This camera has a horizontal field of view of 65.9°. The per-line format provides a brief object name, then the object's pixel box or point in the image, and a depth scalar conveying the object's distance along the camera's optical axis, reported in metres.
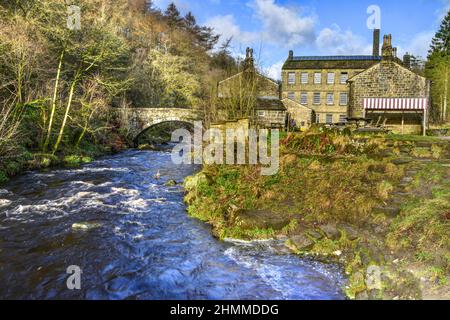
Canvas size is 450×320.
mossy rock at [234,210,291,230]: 9.64
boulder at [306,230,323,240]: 8.75
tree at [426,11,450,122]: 43.19
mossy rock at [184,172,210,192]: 13.15
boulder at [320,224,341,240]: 8.67
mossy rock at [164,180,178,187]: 15.95
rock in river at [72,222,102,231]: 9.95
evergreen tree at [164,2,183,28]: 59.09
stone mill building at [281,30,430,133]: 28.08
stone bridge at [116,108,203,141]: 31.61
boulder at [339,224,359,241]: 8.54
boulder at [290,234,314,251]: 8.52
